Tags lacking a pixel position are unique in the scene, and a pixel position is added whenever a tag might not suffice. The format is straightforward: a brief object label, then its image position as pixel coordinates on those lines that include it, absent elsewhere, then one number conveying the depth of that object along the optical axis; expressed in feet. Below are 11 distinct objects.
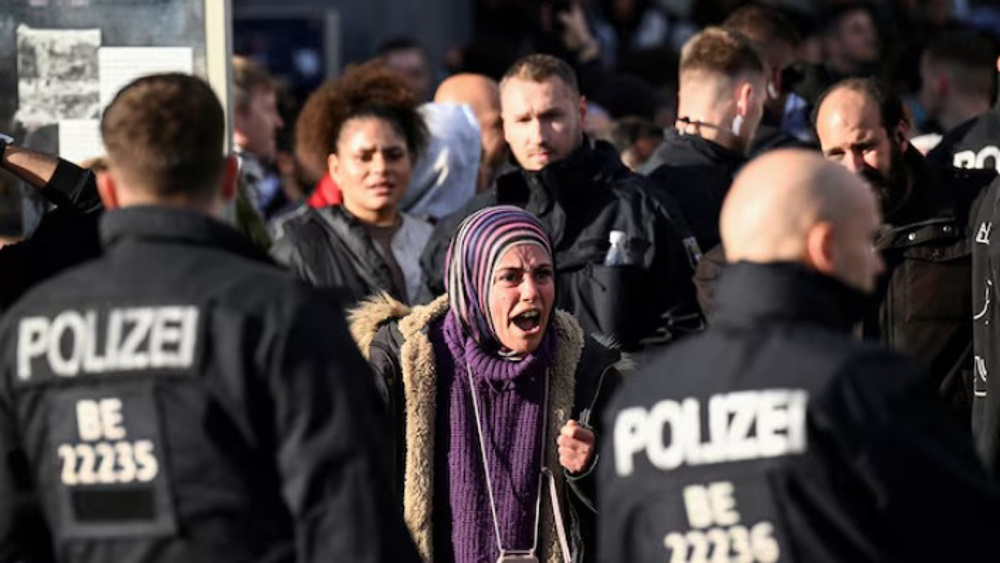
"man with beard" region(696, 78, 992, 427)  52.65
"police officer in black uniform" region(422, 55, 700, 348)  54.03
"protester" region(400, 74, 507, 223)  64.49
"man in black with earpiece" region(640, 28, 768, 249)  57.98
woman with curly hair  59.21
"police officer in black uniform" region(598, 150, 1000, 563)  28.45
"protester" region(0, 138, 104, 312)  42.06
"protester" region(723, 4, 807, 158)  68.64
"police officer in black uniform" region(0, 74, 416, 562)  29.71
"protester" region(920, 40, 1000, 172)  72.74
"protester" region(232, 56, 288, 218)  71.15
